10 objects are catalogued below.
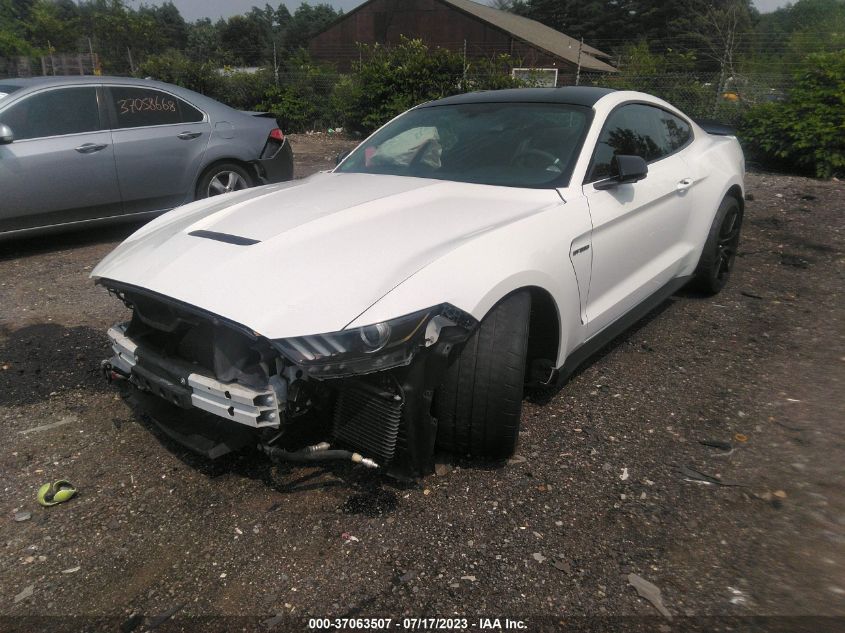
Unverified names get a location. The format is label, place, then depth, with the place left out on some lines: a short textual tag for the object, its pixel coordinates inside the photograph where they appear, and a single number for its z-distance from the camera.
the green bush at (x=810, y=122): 9.87
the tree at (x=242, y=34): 70.19
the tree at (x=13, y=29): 30.73
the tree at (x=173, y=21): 65.81
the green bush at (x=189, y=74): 19.06
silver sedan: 5.67
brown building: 29.23
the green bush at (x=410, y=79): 14.94
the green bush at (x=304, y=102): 17.58
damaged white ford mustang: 2.28
